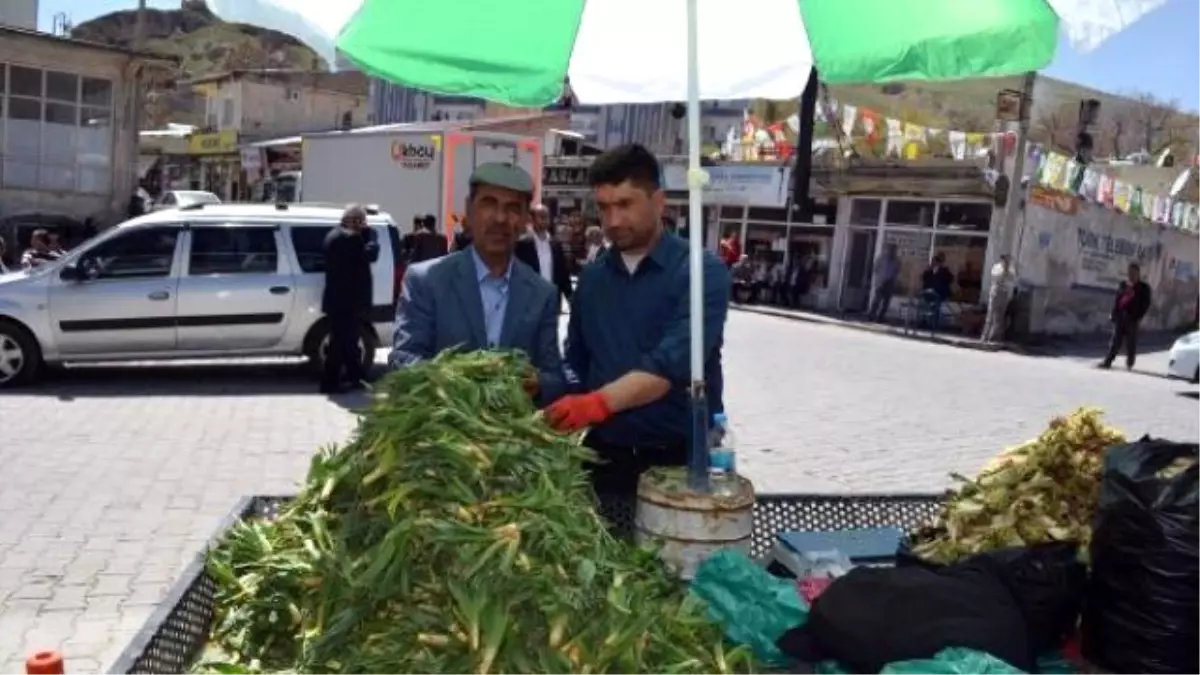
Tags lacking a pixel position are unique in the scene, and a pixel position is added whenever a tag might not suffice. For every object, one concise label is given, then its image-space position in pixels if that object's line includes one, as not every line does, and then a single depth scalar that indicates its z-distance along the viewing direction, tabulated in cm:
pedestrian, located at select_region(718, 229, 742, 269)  2780
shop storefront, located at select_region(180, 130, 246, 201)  4422
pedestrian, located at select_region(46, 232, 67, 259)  1458
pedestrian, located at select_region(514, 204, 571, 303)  1123
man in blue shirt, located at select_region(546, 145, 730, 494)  312
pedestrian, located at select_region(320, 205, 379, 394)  1009
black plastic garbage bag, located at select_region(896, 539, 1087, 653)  253
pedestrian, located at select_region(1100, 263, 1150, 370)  1758
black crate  205
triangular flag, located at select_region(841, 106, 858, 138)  2505
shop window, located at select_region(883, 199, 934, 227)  2448
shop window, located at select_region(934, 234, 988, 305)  2328
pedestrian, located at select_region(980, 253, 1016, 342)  2039
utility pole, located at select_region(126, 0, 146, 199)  2231
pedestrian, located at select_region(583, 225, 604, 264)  2002
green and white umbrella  279
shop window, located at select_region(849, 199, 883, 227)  2581
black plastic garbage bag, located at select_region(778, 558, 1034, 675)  218
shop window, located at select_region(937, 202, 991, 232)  2314
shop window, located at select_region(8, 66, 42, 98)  2122
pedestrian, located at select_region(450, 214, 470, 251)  1880
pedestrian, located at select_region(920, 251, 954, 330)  2264
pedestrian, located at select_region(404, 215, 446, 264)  1383
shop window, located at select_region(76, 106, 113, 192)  2212
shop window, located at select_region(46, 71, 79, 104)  2159
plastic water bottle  260
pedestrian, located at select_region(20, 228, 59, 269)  1320
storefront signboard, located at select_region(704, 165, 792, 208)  2725
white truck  1977
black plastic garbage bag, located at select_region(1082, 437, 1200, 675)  253
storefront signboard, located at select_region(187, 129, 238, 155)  4416
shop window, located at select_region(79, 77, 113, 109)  2202
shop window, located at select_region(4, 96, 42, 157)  2141
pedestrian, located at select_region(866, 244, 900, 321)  2512
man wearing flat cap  310
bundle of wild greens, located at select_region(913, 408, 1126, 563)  290
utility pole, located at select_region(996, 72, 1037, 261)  2056
